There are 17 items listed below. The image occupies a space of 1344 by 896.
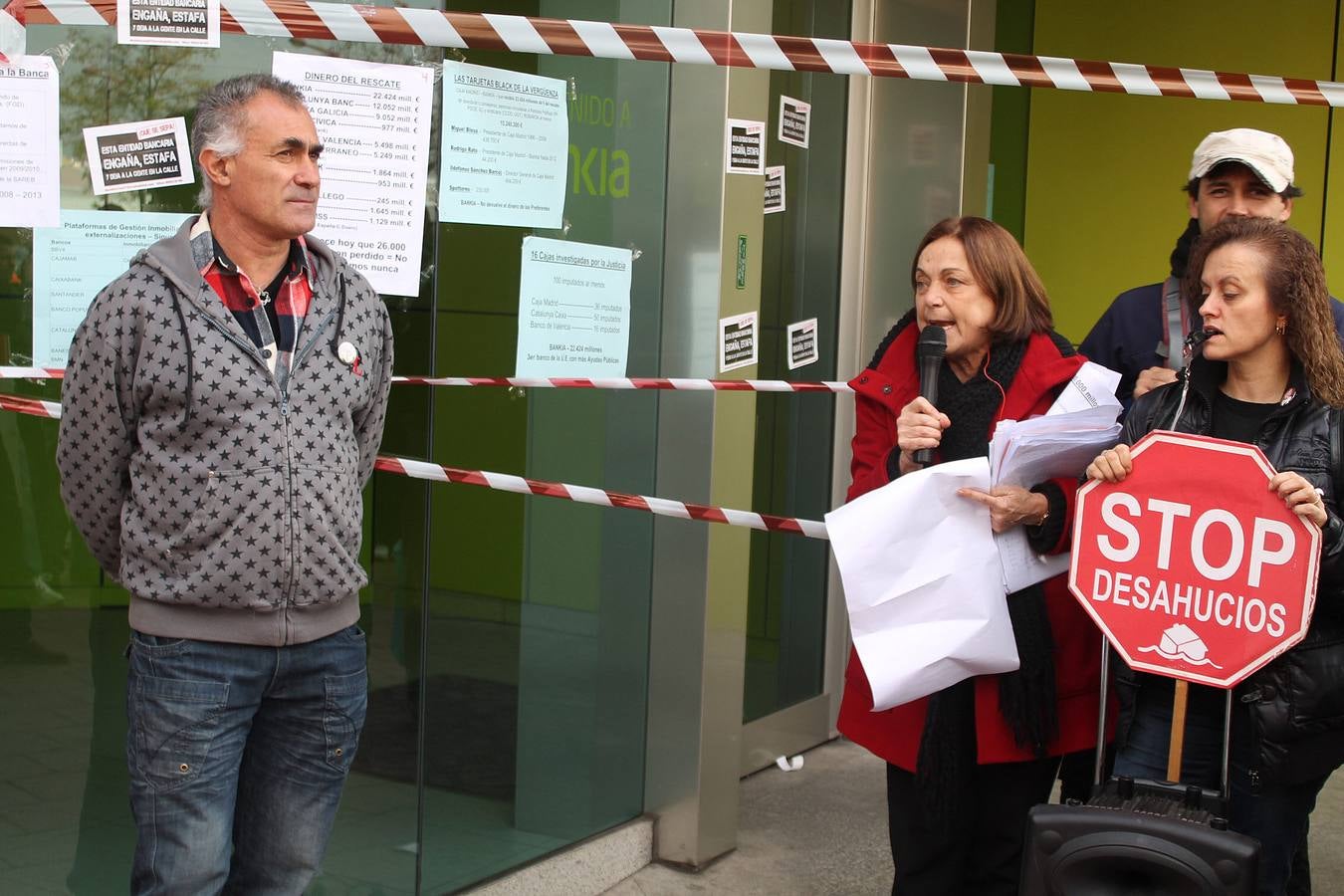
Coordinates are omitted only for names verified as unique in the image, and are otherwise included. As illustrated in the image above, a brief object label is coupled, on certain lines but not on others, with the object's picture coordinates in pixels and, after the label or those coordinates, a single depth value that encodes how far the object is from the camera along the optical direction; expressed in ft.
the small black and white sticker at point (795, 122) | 17.66
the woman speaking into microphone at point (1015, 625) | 10.12
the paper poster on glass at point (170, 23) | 9.68
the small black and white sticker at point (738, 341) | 14.88
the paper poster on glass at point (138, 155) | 10.03
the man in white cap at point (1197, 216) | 11.14
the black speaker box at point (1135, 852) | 8.47
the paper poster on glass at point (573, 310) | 13.01
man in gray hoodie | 8.40
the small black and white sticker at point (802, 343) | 18.28
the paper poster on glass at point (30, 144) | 9.72
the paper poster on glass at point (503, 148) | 12.01
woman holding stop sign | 9.41
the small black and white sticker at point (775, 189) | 16.83
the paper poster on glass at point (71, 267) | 9.98
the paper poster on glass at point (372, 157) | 10.76
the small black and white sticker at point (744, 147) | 14.53
